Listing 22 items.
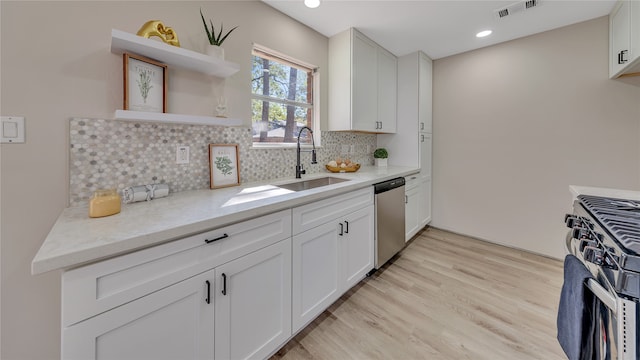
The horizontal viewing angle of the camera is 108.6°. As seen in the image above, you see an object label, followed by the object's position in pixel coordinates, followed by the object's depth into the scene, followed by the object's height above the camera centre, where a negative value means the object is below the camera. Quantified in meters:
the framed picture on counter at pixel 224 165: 1.61 +0.09
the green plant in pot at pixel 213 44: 1.45 +0.86
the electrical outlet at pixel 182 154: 1.47 +0.15
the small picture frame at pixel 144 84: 1.21 +0.52
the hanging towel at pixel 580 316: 0.79 -0.49
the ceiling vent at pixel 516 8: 1.93 +1.47
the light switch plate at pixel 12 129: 0.99 +0.21
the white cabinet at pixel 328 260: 1.41 -0.60
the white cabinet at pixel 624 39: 1.64 +1.09
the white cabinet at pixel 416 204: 2.71 -0.35
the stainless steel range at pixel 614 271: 0.61 -0.27
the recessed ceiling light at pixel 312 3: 1.87 +1.44
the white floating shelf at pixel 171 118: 1.14 +0.32
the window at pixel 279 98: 2.00 +0.75
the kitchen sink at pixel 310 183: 1.91 -0.06
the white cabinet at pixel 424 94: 2.93 +1.10
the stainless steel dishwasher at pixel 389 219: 2.13 -0.41
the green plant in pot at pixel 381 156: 2.84 +0.27
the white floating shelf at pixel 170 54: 1.11 +0.68
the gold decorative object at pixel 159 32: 1.23 +0.80
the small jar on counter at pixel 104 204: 0.96 -0.11
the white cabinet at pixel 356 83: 2.38 +1.04
